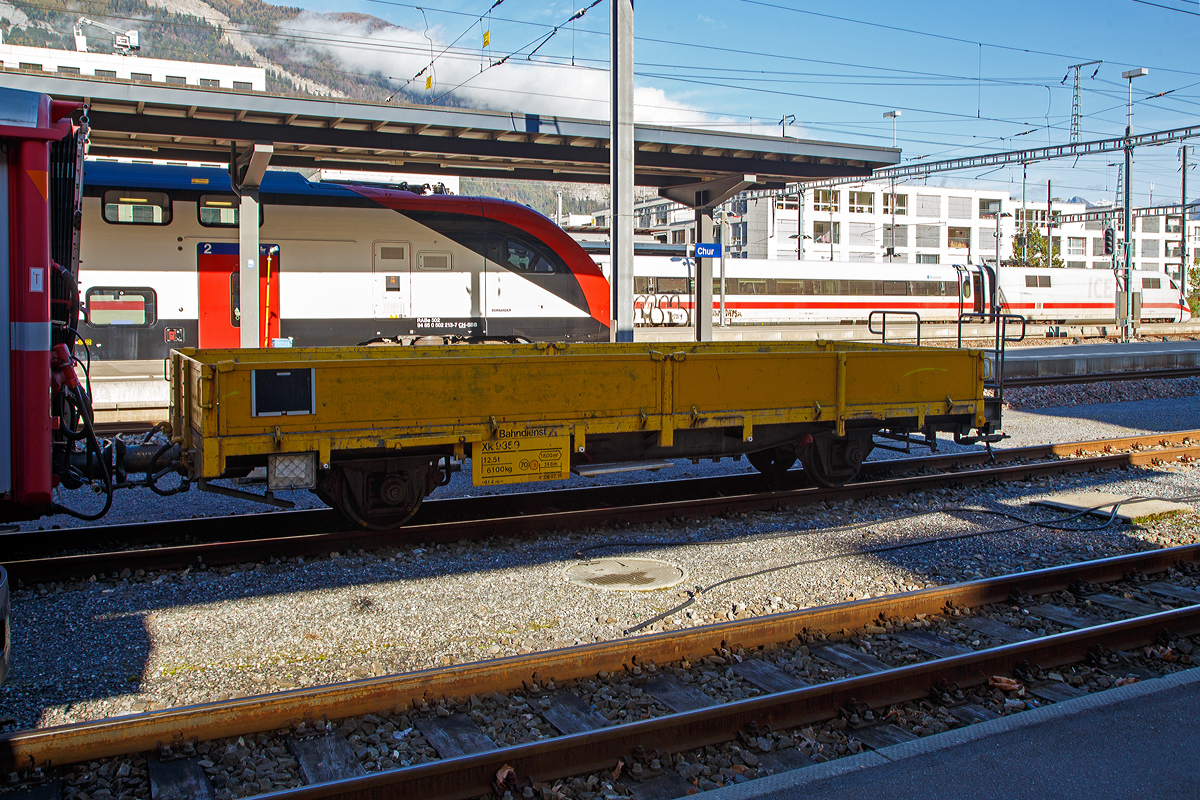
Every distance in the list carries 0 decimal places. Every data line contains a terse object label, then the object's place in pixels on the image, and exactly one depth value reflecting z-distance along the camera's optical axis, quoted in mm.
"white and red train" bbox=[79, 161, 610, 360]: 15258
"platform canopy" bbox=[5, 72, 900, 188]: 13953
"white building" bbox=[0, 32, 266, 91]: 68500
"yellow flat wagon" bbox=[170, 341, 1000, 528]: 6336
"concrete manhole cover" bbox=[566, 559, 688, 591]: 6418
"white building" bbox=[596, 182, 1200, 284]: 76688
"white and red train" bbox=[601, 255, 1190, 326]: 35188
